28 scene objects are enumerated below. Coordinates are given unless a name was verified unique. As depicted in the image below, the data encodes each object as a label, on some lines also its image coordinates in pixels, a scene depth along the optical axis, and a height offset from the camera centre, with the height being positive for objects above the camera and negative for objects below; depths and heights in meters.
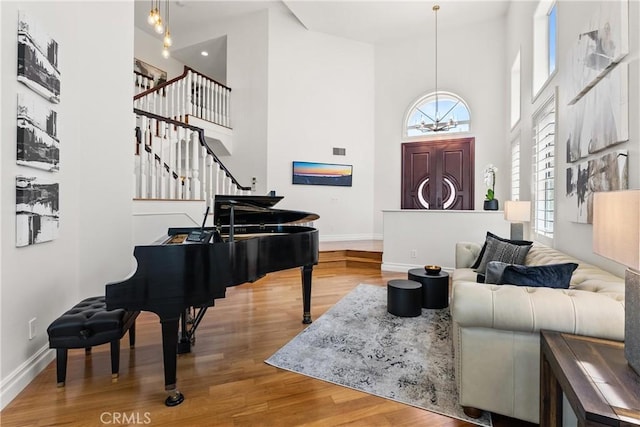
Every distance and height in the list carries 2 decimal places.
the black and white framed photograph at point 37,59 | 2.01 +1.03
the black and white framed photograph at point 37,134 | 2.01 +0.53
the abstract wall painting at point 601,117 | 1.90 +0.66
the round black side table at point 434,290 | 3.56 -0.86
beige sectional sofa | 1.49 -0.55
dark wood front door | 6.98 +0.89
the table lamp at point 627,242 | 1.05 -0.10
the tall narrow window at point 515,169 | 5.19 +0.76
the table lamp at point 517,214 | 3.64 -0.01
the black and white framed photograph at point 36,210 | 2.01 +0.01
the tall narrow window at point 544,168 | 3.35 +0.51
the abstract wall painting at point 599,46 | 1.92 +1.15
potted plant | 4.86 +0.29
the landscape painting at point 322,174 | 7.06 +0.88
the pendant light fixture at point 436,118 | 6.08 +2.15
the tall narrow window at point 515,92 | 5.49 +2.17
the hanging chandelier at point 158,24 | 3.74 +2.25
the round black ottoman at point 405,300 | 3.29 -0.90
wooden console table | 1.00 -0.60
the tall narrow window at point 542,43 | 3.77 +2.08
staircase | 4.12 +0.98
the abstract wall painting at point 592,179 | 1.93 +0.24
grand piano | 1.86 -0.40
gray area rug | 2.02 -1.11
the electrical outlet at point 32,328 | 2.18 -0.81
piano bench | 1.97 -0.75
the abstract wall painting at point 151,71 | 7.25 +3.37
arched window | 7.02 +2.26
